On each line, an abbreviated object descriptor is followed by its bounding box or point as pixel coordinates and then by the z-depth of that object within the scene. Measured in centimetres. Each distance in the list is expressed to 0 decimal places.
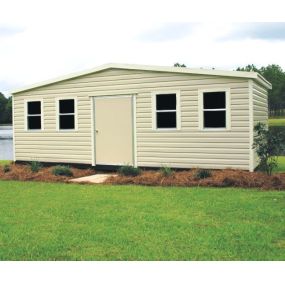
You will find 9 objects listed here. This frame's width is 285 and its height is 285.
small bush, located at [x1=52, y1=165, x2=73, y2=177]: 1213
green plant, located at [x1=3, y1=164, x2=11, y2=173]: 1332
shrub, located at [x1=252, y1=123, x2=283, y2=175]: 1088
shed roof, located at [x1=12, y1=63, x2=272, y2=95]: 1124
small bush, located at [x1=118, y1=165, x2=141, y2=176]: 1155
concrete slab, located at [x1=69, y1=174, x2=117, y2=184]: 1120
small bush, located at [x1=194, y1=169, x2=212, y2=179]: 1070
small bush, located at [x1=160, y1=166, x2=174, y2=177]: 1106
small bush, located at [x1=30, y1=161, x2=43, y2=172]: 1288
